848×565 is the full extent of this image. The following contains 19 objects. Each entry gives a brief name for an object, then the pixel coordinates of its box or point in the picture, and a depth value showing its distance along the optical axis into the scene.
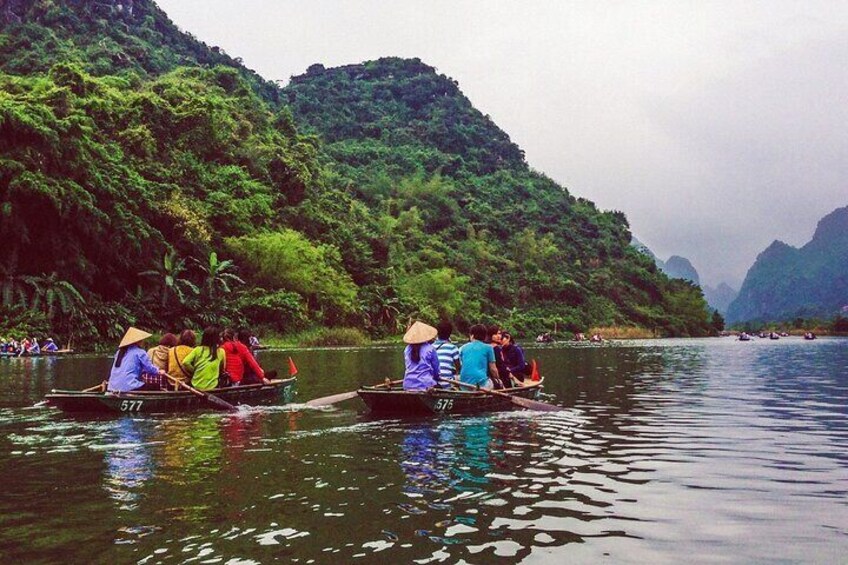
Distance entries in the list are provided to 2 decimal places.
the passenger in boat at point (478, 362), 14.40
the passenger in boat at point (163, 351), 14.88
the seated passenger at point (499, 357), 15.48
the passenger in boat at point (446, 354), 14.46
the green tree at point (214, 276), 47.78
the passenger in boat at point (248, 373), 16.11
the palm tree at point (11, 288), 36.59
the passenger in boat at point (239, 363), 15.95
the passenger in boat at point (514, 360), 16.22
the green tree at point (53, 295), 36.91
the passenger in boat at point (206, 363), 14.89
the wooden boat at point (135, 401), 13.18
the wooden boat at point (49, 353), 32.81
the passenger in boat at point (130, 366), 13.70
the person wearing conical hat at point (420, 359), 13.48
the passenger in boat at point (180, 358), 14.91
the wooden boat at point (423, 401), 13.14
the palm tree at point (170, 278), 44.16
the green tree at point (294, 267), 53.47
